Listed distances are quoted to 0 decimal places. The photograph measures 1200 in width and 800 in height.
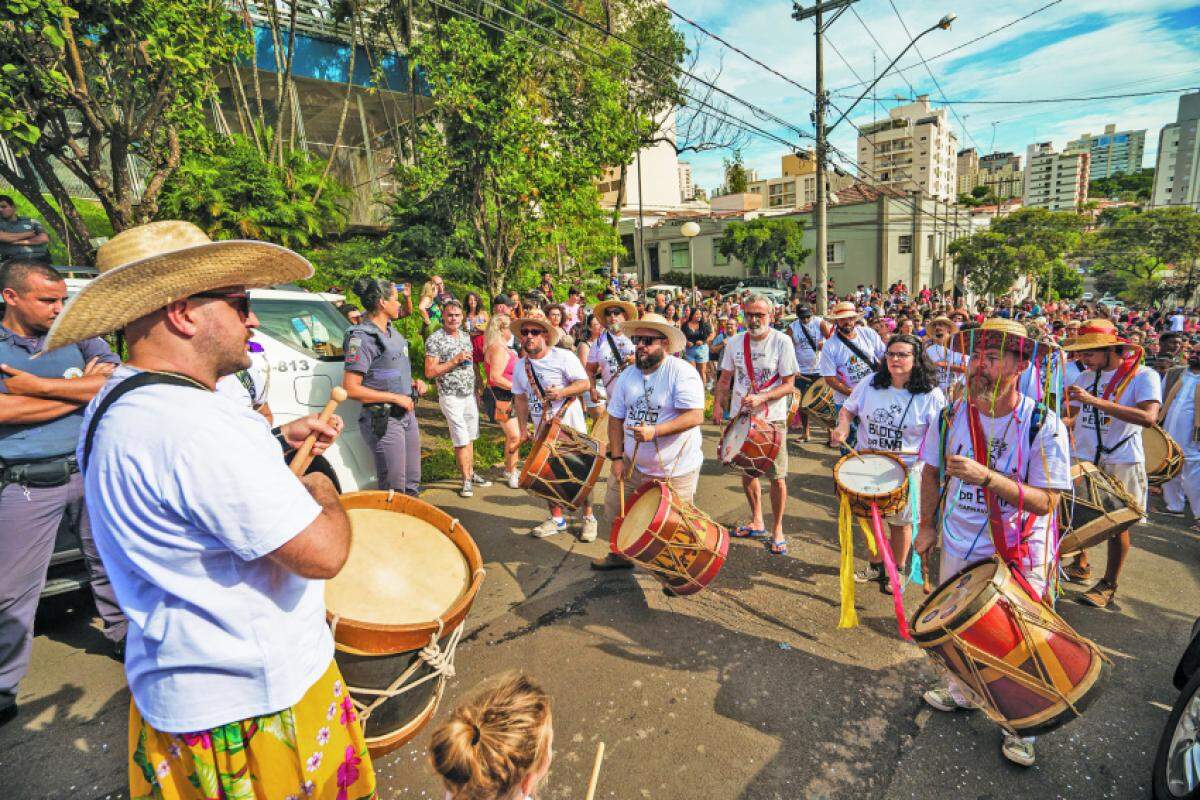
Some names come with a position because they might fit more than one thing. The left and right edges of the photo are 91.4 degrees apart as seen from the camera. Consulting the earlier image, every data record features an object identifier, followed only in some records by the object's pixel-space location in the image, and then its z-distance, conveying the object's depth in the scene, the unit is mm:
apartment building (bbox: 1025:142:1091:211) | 176625
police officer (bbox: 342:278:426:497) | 4590
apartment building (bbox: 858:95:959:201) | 98438
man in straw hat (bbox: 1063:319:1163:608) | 4395
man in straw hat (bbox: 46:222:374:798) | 1348
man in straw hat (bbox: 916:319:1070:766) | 2730
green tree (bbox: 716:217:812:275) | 36781
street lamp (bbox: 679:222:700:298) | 19531
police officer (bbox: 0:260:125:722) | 2959
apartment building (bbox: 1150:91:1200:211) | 108000
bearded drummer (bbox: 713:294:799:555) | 4824
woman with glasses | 4215
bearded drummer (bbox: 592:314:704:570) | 4090
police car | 4465
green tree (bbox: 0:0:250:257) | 5129
